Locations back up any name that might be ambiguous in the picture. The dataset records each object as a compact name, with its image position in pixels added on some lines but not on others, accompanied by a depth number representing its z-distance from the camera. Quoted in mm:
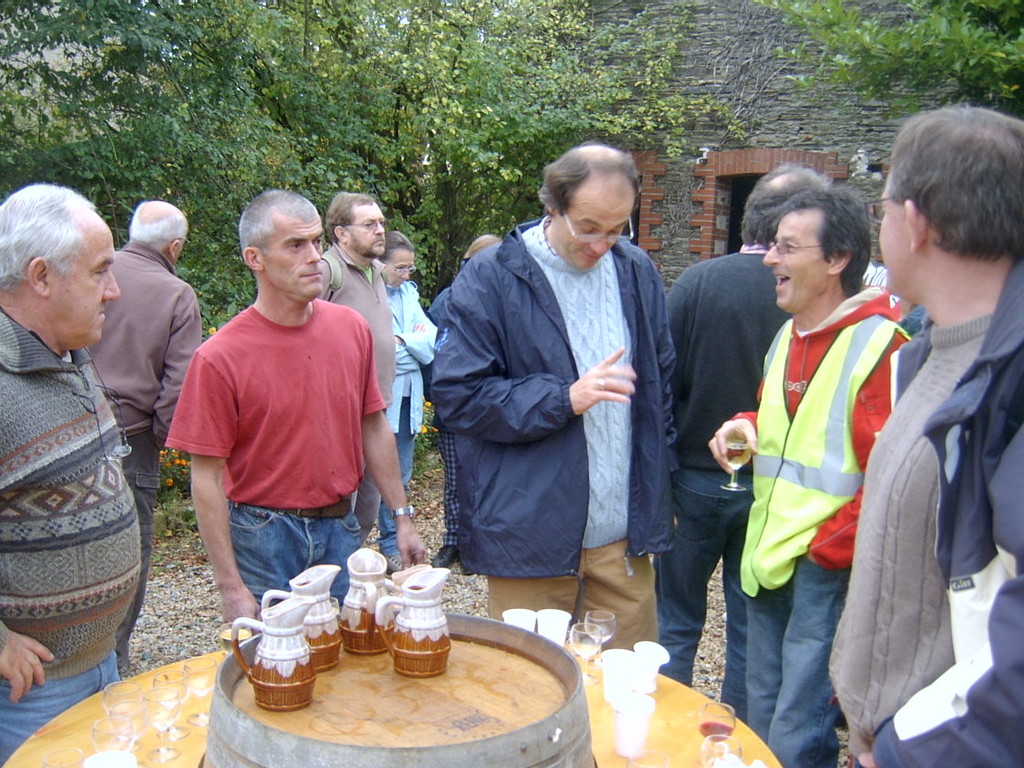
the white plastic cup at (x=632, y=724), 2041
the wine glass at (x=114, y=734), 2002
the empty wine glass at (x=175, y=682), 2148
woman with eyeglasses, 5969
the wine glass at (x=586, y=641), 2564
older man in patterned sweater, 2229
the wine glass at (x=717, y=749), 2037
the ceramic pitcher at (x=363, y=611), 2031
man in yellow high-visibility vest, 2752
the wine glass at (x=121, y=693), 2169
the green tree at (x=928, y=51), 6195
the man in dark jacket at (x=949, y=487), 1445
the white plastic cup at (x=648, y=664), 2371
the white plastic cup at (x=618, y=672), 2297
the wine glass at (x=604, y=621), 2632
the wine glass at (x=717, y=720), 2174
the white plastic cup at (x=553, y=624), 2561
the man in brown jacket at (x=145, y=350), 4246
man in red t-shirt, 2965
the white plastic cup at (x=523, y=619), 2564
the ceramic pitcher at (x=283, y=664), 1717
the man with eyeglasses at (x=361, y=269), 5285
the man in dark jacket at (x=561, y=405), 2885
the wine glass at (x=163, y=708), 2133
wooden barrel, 1473
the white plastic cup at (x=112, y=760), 1888
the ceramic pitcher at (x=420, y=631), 1869
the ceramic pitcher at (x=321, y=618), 1896
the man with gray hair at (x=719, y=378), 3453
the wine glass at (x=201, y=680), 2350
